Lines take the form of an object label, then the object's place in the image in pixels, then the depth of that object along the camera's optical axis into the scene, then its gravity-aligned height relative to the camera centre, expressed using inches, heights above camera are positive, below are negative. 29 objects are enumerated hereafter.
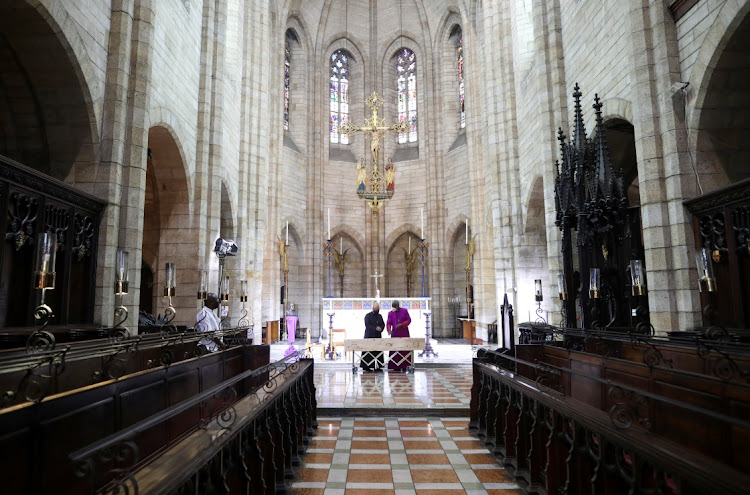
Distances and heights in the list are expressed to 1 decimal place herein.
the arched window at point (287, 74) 893.2 +411.2
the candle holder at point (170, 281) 295.9 +16.1
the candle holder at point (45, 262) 178.7 +17.3
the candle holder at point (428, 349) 502.3 -43.9
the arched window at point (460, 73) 891.4 +406.5
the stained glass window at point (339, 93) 948.0 +398.9
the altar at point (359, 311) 576.1 -5.8
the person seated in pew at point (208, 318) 286.4 -5.7
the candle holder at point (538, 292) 404.5 +9.3
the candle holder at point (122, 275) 259.6 +17.5
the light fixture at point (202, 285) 384.5 +18.6
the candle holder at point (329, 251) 861.5 +95.1
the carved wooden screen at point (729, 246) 226.2 +25.6
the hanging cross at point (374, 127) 631.5 +225.3
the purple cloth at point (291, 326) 740.0 -27.8
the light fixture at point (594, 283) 277.7 +10.8
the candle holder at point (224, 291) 391.5 +13.0
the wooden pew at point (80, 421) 83.9 -24.1
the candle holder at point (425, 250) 886.8 +97.2
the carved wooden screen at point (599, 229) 313.6 +47.2
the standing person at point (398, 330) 416.2 -21.3
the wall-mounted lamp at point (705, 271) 195.8 +12.1
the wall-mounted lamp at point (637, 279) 246.4 +11.2
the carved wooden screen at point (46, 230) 218.4 +32.9
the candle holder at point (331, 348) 491.8 -41.0
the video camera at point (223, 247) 436.8 +51.9
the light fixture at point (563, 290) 339.9 +8.9
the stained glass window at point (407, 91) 948.6 +401.8
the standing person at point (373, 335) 411.5 -24.3
